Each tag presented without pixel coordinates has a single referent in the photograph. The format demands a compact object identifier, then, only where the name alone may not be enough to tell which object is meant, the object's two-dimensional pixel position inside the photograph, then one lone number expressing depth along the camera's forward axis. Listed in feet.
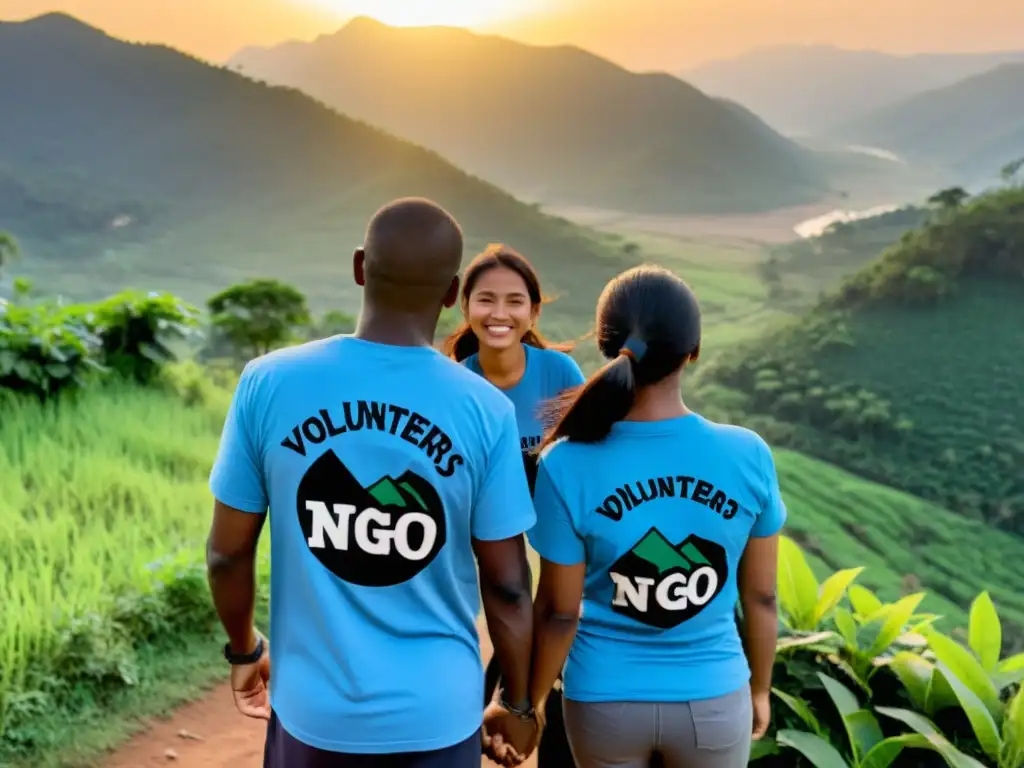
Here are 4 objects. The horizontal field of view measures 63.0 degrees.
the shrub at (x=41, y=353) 18.74
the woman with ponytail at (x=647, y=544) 4.47
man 3.86
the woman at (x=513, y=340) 7.82
